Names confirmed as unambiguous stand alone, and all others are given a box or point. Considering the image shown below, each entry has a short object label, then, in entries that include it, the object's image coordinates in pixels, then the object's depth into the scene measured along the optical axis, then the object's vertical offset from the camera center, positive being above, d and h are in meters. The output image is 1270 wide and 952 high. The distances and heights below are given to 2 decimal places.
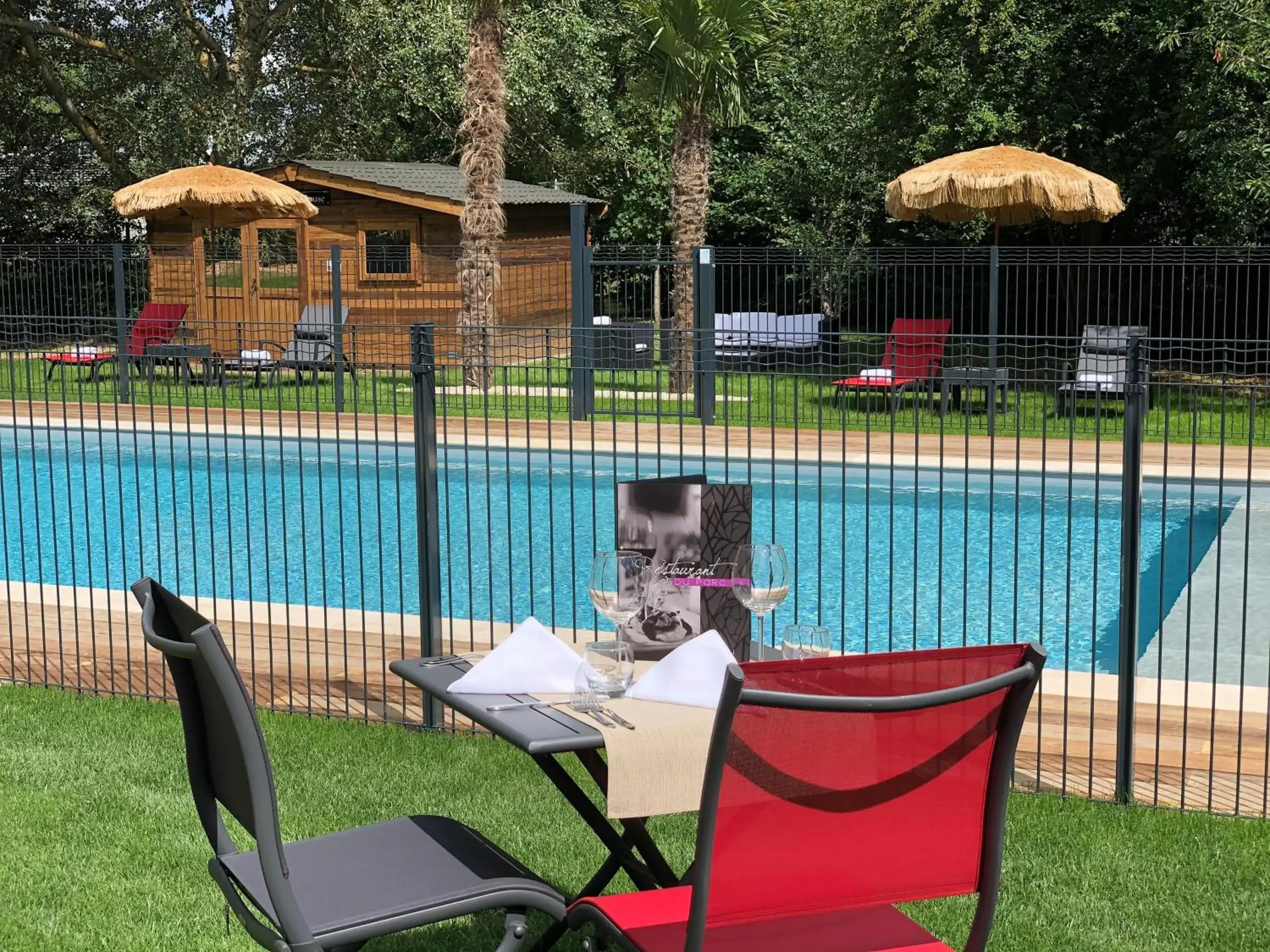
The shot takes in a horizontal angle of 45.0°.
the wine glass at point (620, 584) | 3.54 -0.60
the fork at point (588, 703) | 3.20 -0.80
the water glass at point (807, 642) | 3.49 -0.73
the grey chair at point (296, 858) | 2.76 -1.10
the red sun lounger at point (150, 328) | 17.75 +0.00
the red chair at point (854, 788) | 2.36 -0.75
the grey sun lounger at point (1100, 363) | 14.60 -0.46
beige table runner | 3.01 -0.87
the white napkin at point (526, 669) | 3.35 -0.76
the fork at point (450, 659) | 3.69 -0.81
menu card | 3.64 -0.53
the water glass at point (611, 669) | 3.27 -0.74
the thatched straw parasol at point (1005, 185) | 14.72 +1.28
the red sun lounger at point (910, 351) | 15.02 -0.33
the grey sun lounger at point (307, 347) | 17.03 -0.25
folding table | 3.01 -0.82
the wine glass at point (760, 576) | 3.61 -0.60
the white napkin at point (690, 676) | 3.22 -0.75
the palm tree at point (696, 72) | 16.14 +2.65
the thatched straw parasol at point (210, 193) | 18.16 +1.59
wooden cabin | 20.23 +0.87
